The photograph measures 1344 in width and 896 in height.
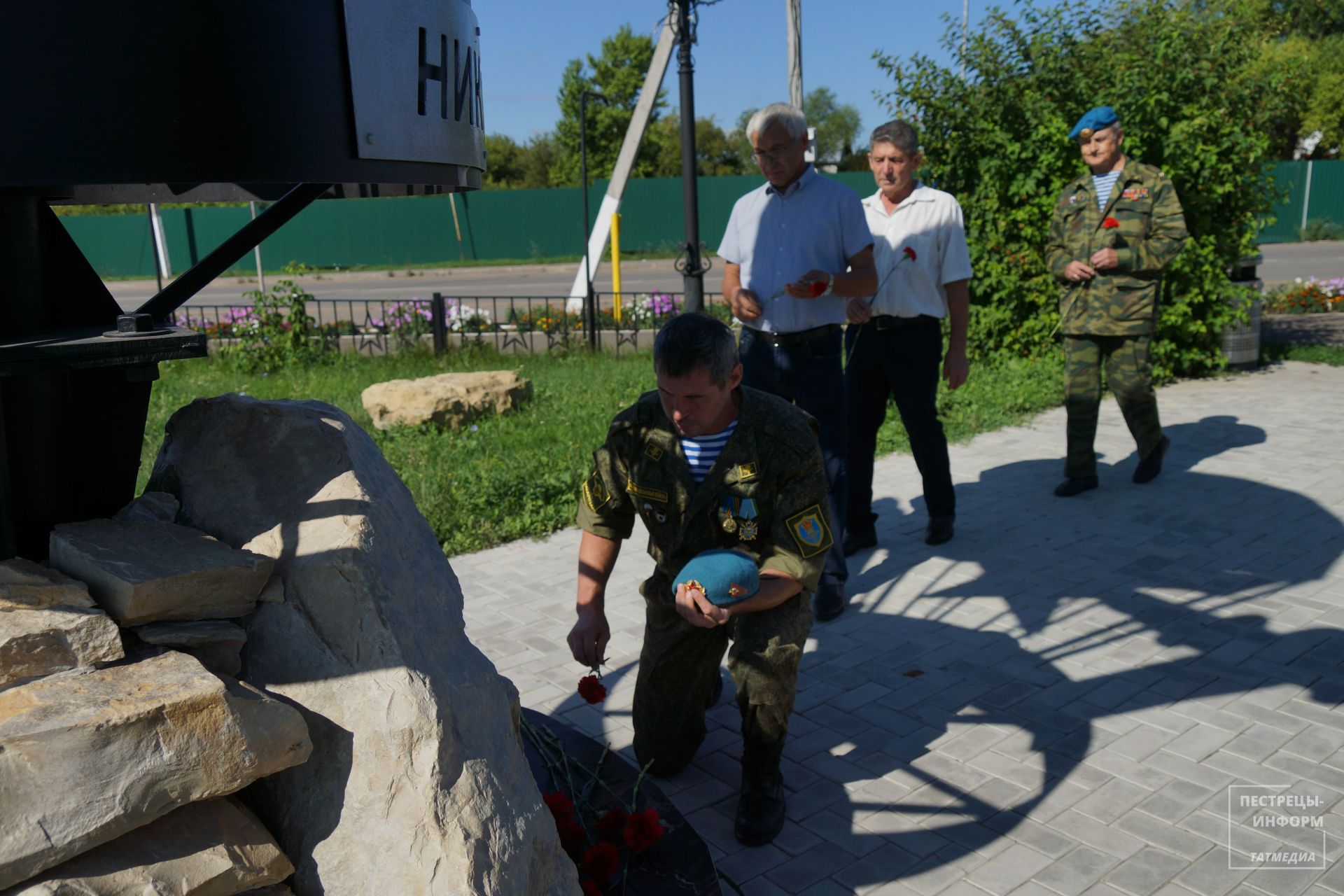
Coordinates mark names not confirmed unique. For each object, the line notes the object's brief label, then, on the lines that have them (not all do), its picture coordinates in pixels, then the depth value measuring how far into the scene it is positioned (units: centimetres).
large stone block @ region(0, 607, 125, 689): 171
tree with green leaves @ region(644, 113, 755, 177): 4478
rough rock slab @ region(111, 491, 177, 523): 219
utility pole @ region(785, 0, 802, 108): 1312
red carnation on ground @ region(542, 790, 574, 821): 259
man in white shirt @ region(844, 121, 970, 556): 498
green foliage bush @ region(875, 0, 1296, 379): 859
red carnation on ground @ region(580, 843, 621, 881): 238
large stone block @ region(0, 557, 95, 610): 178
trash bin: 943
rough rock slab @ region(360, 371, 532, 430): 768
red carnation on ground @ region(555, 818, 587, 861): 252
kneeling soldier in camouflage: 293
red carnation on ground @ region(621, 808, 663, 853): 249
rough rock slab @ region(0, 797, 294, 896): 160
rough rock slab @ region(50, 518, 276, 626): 185
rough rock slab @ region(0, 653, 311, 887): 156
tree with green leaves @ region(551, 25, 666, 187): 4012
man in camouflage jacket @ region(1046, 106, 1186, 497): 578
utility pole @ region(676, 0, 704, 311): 697
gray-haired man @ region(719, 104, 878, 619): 437
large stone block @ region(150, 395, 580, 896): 188
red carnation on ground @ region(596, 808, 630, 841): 257
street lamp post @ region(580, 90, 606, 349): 1177
